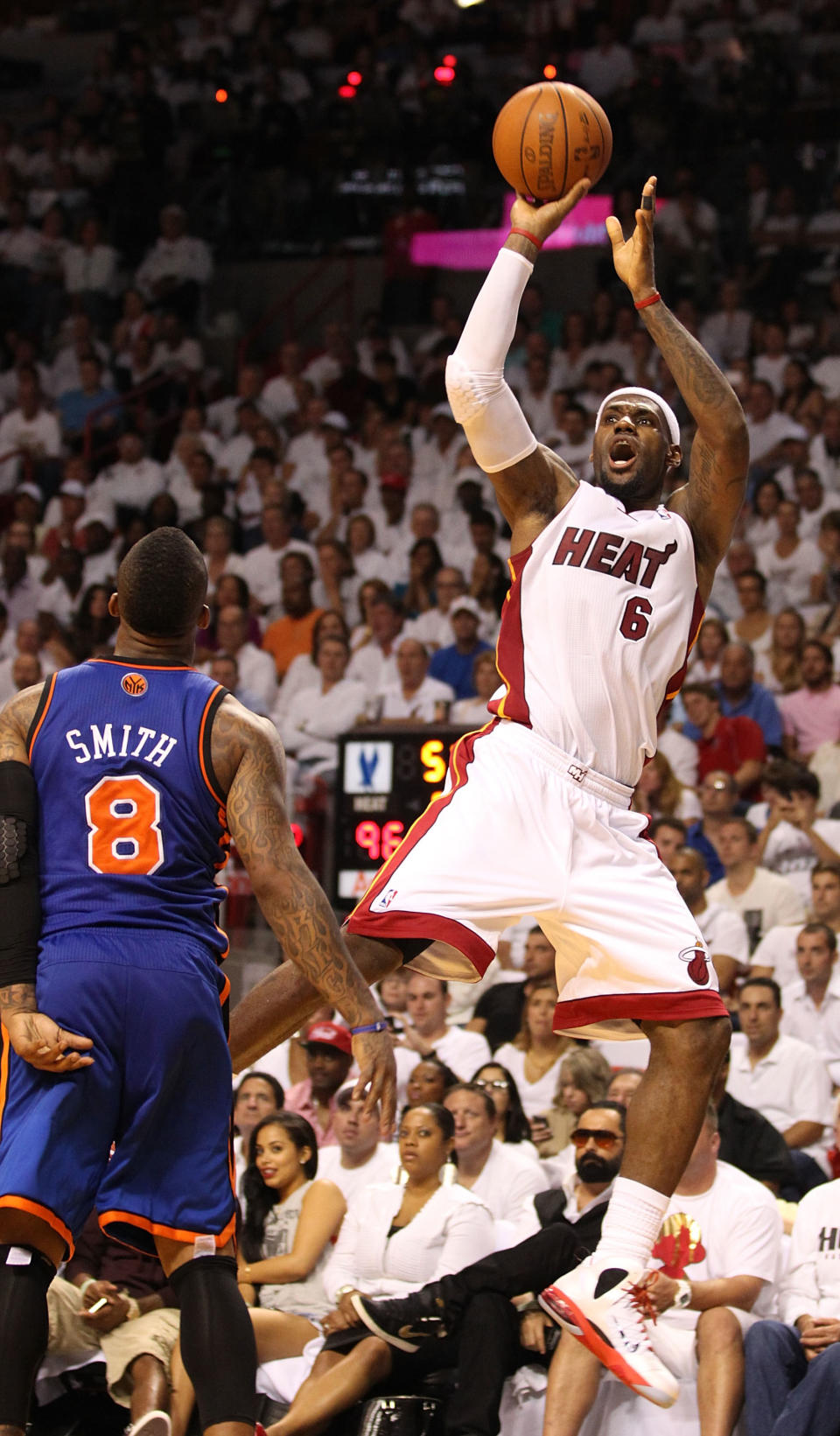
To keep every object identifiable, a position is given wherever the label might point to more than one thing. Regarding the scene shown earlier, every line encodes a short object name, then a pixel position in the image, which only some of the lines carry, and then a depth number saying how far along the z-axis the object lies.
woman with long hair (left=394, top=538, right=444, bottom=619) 26.80
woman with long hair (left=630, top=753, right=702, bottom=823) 21.22
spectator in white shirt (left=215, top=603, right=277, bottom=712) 25.66
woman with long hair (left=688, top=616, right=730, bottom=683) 23.36
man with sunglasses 13.41
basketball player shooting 9.70
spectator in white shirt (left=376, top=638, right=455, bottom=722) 23.58
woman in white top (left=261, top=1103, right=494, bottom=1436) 14.44
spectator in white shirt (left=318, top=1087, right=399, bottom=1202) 15.91
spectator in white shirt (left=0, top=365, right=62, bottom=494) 33.81
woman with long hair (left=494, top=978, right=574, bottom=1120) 17.70
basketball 10.50
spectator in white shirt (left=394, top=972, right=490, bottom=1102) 18.23
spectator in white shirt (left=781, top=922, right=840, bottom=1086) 17.45
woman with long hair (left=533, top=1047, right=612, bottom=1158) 16.25
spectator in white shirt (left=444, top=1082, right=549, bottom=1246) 15.29
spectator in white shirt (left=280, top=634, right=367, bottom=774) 23.61
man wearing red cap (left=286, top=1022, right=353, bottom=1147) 17.34
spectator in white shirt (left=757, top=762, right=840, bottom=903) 20.20
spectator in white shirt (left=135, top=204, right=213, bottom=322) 36.66
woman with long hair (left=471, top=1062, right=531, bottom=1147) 16.34
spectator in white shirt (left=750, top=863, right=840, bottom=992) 18.70
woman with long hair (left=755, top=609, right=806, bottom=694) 23.11
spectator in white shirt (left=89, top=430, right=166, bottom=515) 31.98
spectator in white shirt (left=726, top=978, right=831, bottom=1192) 16.66
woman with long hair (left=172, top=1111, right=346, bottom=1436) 14.88
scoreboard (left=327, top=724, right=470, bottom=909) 18.78
